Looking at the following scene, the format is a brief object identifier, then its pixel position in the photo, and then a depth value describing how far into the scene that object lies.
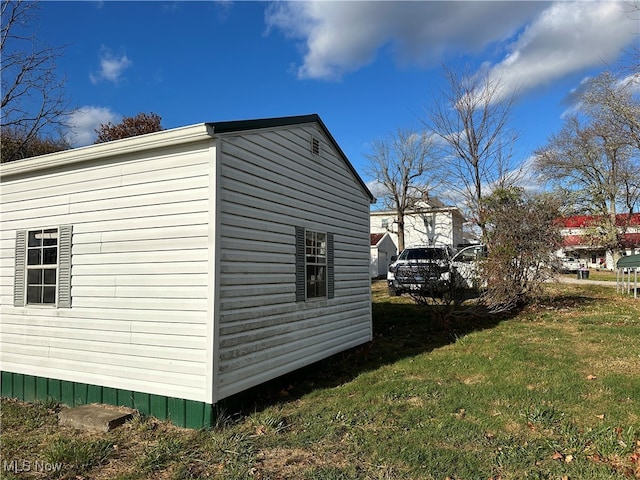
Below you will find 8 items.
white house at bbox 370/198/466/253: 31.66
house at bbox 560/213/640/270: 28.69
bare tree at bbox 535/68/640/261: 26.25
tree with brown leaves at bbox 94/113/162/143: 25.67
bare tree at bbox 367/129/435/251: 31.03
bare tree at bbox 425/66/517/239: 19.73
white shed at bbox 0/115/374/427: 4.75
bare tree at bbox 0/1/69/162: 12.99
